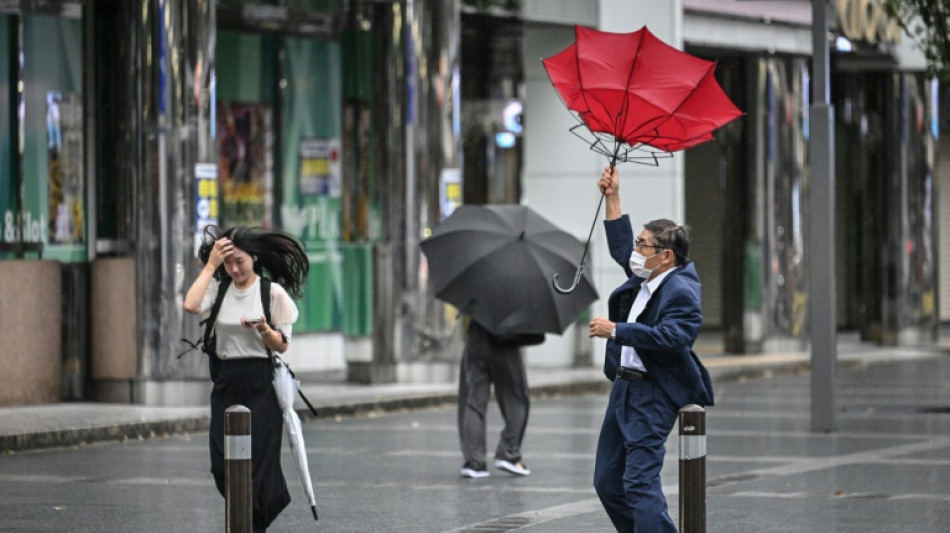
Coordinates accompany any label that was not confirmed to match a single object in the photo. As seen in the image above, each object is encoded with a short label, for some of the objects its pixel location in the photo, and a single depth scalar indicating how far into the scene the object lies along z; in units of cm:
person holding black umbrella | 2808
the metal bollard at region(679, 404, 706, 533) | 1628
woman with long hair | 1973
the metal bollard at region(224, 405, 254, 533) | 1678
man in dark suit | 1786
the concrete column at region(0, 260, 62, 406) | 3709
